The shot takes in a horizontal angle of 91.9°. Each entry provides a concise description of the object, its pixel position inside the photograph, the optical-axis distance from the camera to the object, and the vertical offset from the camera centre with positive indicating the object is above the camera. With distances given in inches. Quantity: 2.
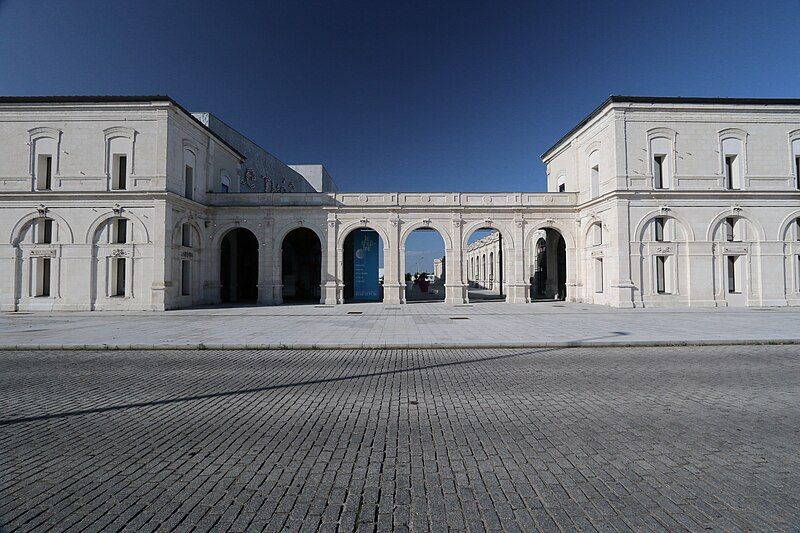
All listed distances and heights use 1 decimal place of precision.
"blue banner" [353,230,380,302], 1235.9 +40.0
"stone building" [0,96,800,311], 900.0 +180.1
